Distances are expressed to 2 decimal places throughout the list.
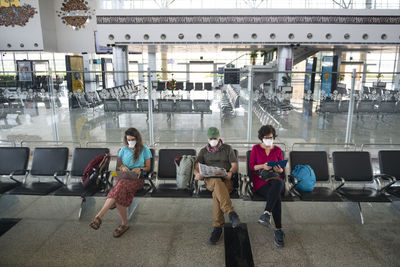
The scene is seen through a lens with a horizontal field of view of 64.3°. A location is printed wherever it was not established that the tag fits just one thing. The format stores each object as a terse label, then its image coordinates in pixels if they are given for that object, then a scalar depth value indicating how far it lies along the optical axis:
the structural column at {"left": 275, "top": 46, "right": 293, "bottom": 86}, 19.39
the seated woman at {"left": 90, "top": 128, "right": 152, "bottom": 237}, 3.95
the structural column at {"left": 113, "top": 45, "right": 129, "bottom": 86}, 20.52
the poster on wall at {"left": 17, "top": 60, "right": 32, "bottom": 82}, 21.34
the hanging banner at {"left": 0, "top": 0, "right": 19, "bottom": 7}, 20.94
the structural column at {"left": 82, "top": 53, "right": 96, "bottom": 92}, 24.12
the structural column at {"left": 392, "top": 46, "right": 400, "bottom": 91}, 20.72
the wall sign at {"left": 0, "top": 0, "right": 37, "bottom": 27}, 21.08
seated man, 3.79
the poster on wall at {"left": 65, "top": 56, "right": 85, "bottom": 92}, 17.03
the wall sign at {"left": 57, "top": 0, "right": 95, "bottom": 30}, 22.92
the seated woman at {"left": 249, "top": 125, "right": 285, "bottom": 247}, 3.77
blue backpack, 4.16
